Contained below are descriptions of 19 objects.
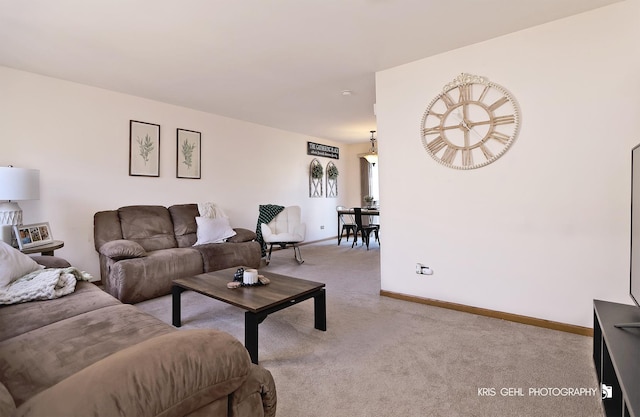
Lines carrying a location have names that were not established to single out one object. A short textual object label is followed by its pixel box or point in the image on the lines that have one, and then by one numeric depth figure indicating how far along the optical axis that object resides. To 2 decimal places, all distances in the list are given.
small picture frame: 2.70
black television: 1.54
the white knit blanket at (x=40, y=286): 1.84
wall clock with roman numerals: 2.59
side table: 2.66
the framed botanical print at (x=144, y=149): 4.00
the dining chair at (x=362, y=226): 6.21
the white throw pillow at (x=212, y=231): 4.07
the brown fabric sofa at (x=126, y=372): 0.67
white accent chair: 4.88
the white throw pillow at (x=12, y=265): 1.93
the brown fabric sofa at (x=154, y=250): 3.06
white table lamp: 2.60
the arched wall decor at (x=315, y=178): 6.84
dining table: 6.17
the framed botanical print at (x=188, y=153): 4.47
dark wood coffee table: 1.94
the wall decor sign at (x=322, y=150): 6.79
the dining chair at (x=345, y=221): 6.76
